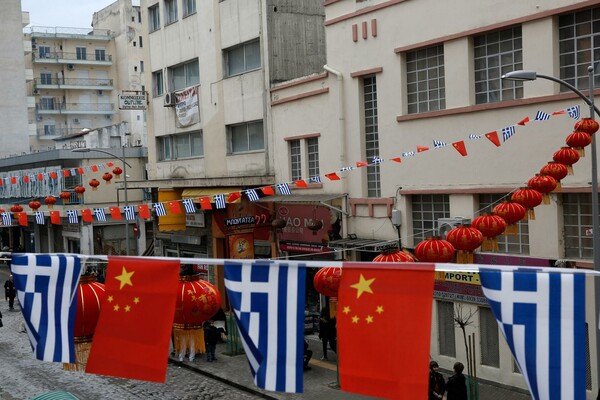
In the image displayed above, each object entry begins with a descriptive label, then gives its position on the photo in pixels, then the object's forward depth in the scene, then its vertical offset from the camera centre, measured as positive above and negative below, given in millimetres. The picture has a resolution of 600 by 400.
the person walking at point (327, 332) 21812 -4460
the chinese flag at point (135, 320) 8992 -1633
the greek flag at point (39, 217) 23012 -756
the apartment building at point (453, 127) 17219 +1408
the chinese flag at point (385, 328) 7344 -1519
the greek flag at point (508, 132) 16734 +1002
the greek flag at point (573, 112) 15326 +1304
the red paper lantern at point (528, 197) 13680 -421
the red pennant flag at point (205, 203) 21125 -466
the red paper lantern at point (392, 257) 11680 -1241
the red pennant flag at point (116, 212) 21516 -647
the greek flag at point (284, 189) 23797 -169
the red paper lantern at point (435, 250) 12406 -1217
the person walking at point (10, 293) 33378 -4506
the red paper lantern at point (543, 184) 13844 -175
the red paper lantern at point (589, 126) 13930 +890
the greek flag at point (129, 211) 21167 -637
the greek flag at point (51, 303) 9859 -1491
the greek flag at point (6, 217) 18797 -599
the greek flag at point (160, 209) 22734 -635
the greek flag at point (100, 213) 23062 -715
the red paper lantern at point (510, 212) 13375 -656
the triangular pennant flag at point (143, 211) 21391 -639
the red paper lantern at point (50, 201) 27805 -322
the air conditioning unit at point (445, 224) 19078 -1191
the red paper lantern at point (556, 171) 13984 +64
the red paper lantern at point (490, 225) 13086 -862
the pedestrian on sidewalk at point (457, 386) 15453 -4360
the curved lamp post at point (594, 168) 12648 +82
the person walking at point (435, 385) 15688 -4403
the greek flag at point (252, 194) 22095 -274
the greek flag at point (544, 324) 6867 -1412
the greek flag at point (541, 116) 16250 +1291
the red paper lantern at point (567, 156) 14094 +338
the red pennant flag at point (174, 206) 22266 -550
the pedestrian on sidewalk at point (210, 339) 22359 -4649
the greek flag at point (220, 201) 21456 -433
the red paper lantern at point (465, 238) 12604 -1041
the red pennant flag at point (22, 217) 20938 -669
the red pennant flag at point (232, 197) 24938 -385
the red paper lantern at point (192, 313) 10930 -1877
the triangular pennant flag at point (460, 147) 17038 +707
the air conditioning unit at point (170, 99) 32938 +3976
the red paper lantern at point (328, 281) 13773 -1851
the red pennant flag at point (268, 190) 20953 -156
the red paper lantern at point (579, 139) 13977 +639
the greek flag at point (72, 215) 21767 -694
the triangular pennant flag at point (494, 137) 16473 +883
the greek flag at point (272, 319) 8211 -1517
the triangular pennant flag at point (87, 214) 22148 -693
